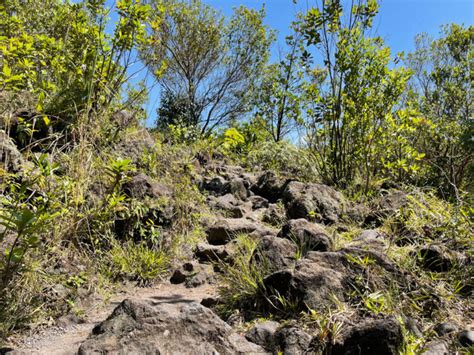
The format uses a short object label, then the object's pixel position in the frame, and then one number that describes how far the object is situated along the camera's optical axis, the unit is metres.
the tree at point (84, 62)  4.28
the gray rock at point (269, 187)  5.96
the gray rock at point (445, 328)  2.38
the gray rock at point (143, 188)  4.08
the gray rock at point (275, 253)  3.16
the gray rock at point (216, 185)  5.91
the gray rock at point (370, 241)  3.38
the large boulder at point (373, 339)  2.07
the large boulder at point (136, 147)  4.83
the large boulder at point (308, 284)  2.62
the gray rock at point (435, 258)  3.20
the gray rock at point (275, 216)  5.00
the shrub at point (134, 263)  3.47
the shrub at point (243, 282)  2.90
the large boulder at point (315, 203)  4.75
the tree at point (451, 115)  6.21
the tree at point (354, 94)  5.55
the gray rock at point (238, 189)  5.89
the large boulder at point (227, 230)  4.35
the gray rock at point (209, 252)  3.96
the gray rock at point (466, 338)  2.19
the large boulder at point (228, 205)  5.21
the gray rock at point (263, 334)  2.37
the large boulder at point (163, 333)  2.07
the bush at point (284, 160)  6.89
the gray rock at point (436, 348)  2.14
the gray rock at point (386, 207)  4.55
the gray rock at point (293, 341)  2.23
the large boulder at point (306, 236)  3.41
